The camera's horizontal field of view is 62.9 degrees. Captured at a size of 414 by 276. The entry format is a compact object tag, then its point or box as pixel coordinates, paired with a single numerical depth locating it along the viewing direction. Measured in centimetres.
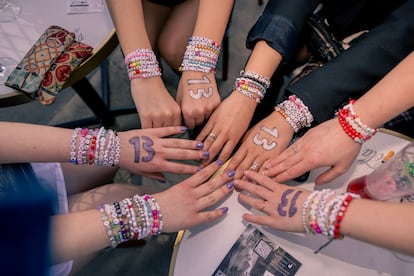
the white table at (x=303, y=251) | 82
